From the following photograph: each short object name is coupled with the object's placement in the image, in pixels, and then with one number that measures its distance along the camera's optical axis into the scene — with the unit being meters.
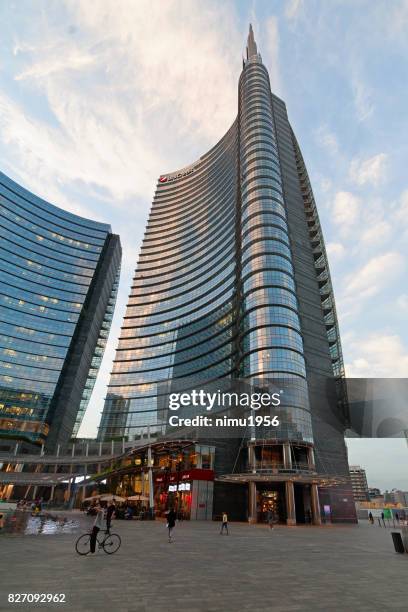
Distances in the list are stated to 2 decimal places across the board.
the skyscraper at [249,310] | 50.97
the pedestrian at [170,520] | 17.44
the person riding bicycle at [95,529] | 12.59
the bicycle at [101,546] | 13.10
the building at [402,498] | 129.55
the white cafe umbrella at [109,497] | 34.35
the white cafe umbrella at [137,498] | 39.88
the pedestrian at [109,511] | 17.05
